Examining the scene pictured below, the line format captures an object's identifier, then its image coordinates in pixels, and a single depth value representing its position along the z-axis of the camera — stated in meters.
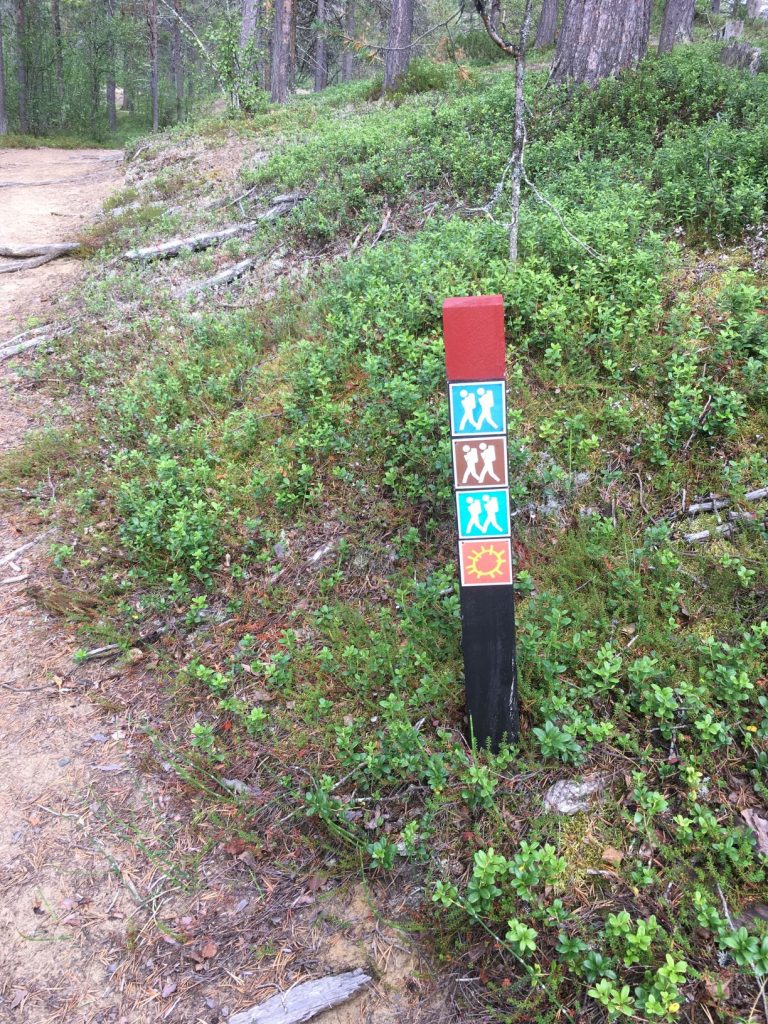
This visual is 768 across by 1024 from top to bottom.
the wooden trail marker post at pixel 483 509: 2.61
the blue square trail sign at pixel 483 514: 2.81
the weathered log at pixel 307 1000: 2.77
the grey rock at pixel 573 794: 3.04
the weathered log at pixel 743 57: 10.55
